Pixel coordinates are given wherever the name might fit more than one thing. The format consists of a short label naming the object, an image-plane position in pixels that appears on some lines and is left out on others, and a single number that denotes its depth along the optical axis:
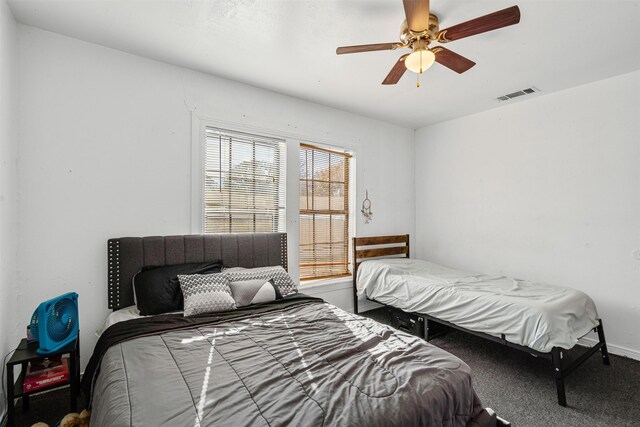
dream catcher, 4.34
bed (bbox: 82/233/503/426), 1.21
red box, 1.89
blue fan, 1.88
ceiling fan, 1.70
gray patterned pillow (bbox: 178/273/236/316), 2.33
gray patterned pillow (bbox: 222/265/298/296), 2.72
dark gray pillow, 2.39
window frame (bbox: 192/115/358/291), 2.99
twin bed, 2.32
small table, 1.76
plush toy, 1.70
